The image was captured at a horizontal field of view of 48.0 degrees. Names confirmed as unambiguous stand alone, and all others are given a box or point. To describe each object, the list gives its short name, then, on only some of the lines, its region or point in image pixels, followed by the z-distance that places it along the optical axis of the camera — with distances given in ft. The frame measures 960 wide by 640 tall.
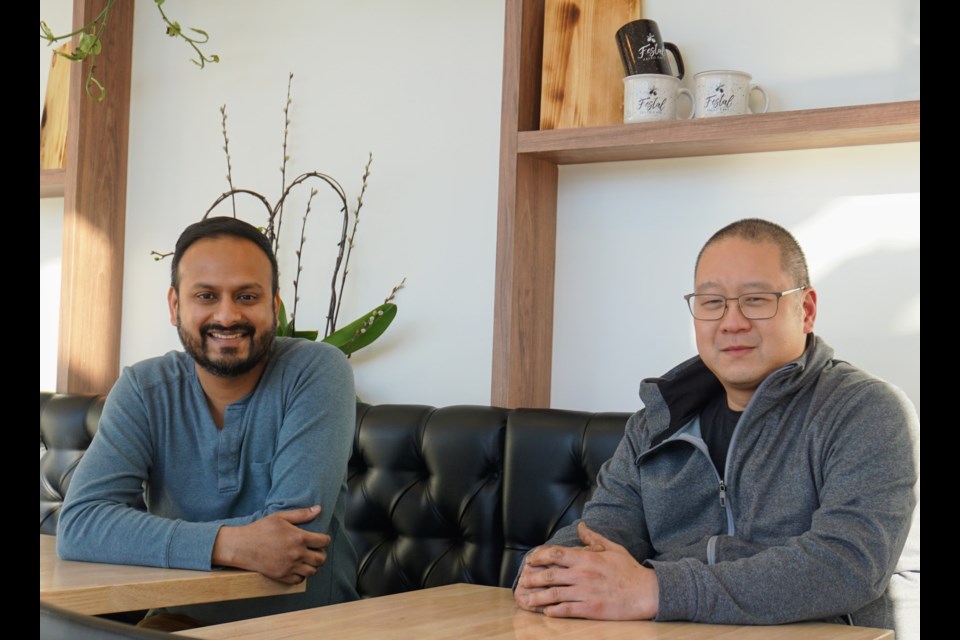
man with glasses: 4.72
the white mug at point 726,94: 7.49
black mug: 7.69
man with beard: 6.49
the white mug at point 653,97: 7.69
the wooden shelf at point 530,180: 7.80
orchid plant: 9.38
